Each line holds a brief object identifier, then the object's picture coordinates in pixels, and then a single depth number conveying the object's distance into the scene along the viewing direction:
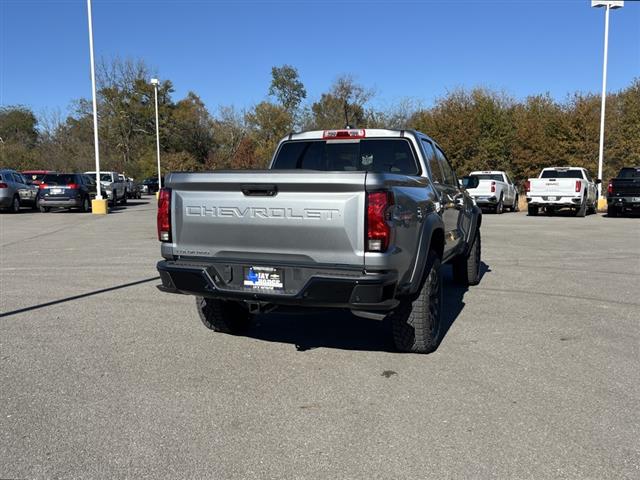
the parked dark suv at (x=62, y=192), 23.11
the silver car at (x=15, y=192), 22.14
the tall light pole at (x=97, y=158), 23.70
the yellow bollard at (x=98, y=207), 23.67
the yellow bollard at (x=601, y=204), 27.20
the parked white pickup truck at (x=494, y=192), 23.82
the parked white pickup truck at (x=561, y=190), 21.22
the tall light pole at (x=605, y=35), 25.44
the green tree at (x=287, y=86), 80.19
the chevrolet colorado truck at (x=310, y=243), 4.05
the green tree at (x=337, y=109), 52.24
